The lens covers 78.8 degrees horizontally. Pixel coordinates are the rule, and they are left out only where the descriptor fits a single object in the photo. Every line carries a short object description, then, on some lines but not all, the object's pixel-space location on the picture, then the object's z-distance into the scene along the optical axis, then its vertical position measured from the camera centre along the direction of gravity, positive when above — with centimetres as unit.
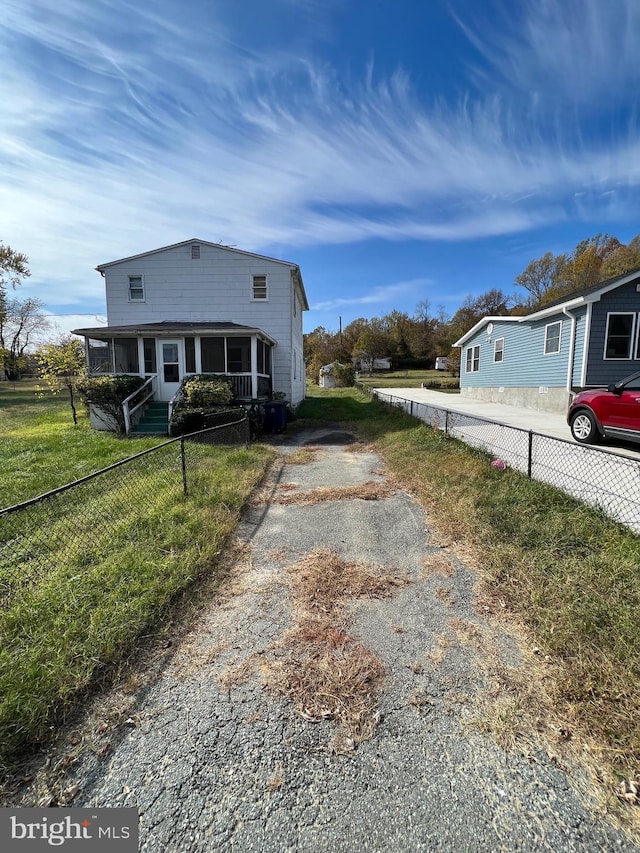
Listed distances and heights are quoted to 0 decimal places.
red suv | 705 -71
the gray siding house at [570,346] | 1224 +109
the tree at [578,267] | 3316 +1088
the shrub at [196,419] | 1039 -114
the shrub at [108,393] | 1077 -47
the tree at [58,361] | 1323 +51
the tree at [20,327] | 4162 +557
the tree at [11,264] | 3006 +879
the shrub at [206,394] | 1064 -49
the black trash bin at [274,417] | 1180 -123
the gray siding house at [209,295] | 1509 +315
